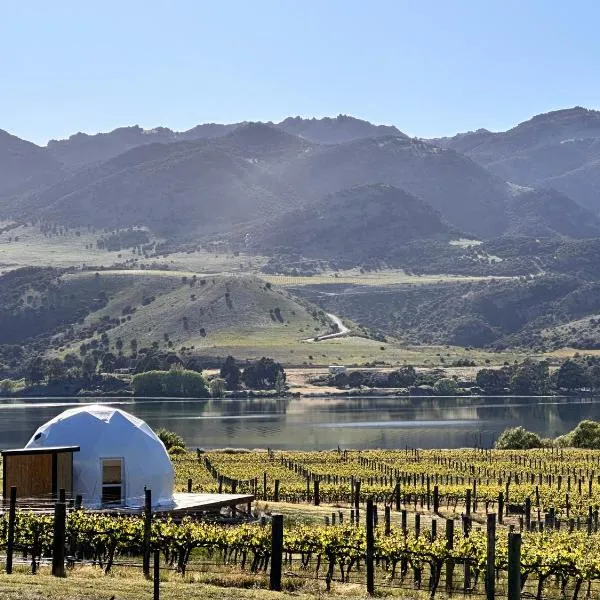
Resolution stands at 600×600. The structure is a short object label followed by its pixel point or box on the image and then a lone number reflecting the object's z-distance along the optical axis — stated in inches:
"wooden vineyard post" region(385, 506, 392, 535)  1409.8
